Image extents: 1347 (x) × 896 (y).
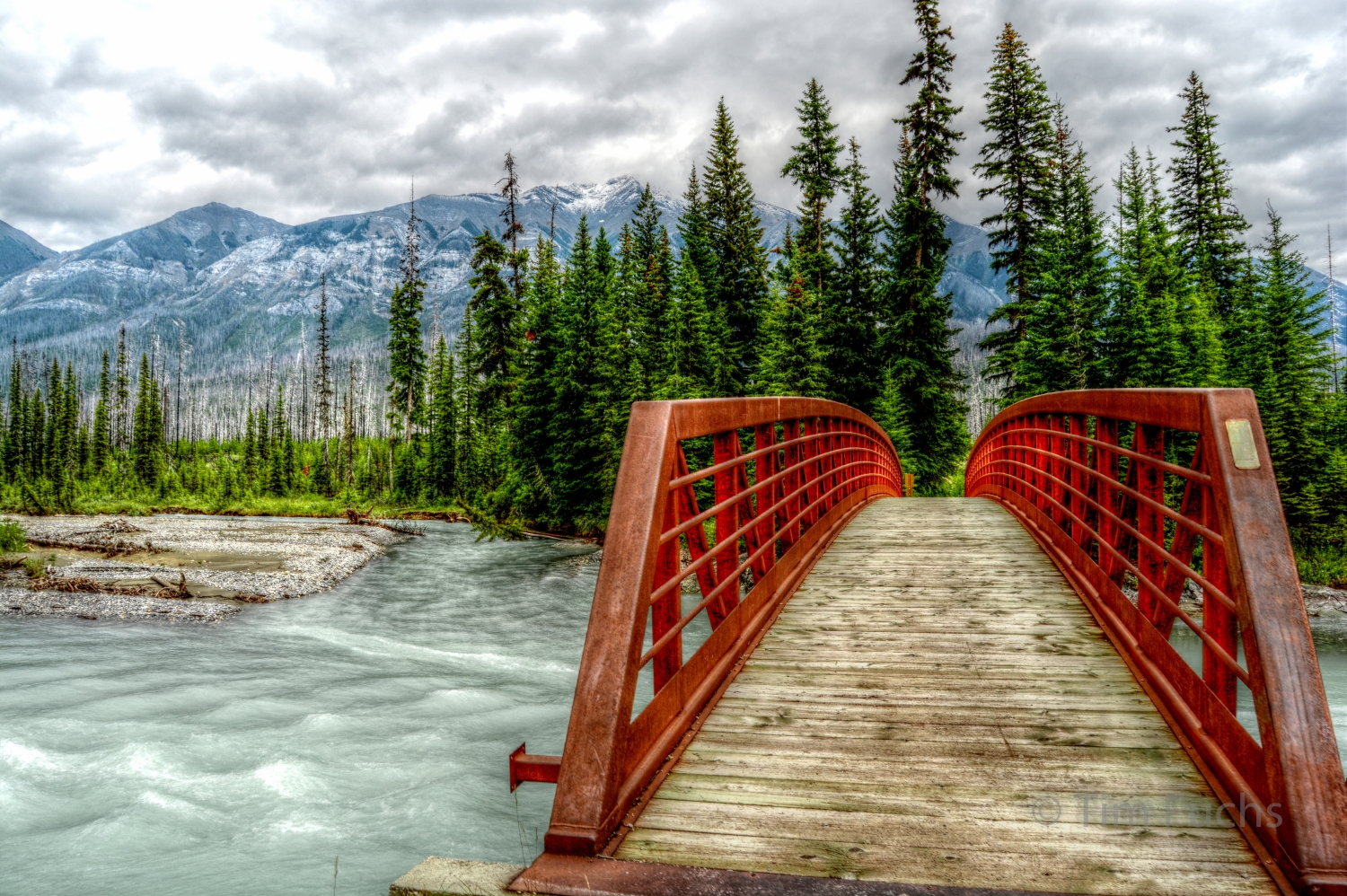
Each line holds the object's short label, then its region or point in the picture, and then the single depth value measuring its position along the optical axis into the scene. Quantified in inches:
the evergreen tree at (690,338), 1107.9
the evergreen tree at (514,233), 1355.7
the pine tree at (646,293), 1187.3
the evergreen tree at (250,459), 2184.9
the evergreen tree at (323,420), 2061.1
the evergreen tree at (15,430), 2363.4
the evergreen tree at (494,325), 1358.3
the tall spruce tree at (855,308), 1245.7
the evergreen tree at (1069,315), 923.4
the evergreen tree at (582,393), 1031.0
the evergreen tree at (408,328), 1841.8
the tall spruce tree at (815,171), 1266.0
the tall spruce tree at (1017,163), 1080.8
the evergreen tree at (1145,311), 892.0
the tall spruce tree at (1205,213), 1314.0
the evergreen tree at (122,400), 2714.1
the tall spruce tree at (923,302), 1089.4
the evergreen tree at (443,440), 1893.5
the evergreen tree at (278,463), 2091.5
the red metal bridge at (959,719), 90.9
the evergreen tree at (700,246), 1427.2
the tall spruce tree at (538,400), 1117.7
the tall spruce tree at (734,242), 1450.5
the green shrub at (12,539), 676.4
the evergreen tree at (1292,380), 953.5
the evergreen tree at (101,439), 2354.8
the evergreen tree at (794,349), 1013.2
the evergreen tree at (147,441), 2290.8
